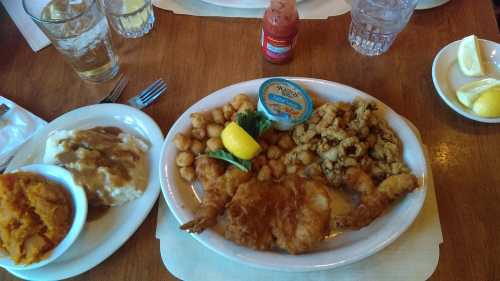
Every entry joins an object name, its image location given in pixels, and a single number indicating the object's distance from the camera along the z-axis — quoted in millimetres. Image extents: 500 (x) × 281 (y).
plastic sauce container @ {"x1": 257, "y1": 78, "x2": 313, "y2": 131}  362
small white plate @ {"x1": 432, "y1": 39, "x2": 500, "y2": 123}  401
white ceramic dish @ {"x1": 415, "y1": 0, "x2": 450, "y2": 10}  476
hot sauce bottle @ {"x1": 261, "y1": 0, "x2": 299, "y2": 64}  383
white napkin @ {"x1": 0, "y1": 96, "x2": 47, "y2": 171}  368
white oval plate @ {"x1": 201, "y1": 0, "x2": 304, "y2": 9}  472
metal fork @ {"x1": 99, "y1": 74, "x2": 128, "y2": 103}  408
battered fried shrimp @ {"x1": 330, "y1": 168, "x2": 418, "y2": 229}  319
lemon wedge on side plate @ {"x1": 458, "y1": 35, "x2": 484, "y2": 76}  411
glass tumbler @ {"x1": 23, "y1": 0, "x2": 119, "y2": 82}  372
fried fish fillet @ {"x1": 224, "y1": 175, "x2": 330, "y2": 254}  307
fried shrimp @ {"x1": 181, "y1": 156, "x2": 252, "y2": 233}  309
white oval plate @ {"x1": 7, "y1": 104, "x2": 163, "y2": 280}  312
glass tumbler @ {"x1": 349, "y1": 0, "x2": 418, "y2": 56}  424
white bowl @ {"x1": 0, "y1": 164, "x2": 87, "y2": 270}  291
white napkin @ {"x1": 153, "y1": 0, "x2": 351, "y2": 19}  474
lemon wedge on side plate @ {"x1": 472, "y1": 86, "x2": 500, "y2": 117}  374
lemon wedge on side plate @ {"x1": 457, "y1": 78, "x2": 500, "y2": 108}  387
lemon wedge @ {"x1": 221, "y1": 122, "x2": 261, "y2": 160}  344
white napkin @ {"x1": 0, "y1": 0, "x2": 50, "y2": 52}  447
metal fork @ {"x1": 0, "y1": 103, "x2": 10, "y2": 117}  387
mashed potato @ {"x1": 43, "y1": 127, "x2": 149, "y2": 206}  332
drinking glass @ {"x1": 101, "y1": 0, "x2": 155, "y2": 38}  434
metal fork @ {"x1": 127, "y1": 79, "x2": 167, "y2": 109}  407
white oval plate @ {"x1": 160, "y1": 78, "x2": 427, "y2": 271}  302
